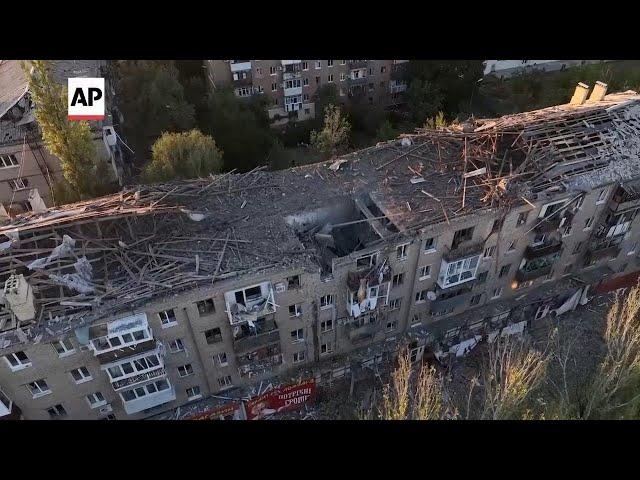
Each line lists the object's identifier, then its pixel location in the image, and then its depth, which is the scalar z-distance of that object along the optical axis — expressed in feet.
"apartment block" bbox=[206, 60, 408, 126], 171.63
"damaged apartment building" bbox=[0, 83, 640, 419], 77.46
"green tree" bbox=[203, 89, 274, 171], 156.87
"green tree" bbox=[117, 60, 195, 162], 159.84
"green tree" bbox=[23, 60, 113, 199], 104.01
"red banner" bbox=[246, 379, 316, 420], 97.19
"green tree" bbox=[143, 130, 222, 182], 124.67
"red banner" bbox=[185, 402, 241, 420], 93.25
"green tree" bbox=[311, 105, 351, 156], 145.79
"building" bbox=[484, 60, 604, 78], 211.61
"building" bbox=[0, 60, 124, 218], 118.62
